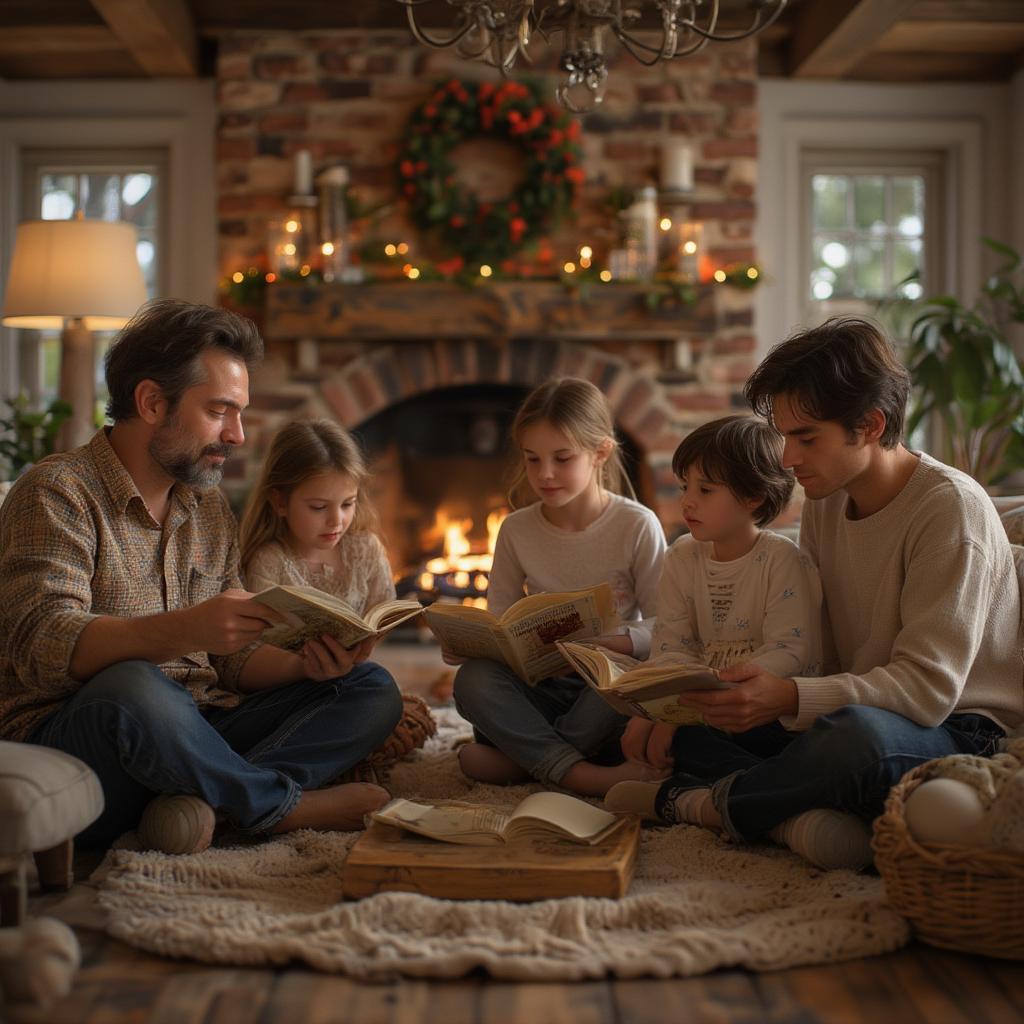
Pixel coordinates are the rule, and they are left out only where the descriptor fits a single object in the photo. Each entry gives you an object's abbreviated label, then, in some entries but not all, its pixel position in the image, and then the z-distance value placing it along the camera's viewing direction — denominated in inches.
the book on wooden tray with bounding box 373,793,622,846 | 71.1
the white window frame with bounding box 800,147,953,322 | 186.5
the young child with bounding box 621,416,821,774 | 81.9
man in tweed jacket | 72.7
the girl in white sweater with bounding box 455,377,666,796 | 90.7
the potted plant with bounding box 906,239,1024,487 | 158.4
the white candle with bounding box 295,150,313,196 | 169.6
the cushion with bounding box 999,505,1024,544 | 89.2
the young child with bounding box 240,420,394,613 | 94.5
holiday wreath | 169.6
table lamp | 142.3
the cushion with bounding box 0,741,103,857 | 62.1
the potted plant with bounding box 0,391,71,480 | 151.8
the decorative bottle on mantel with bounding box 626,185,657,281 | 168.4
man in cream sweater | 70.7
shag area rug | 60.0
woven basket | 59.7
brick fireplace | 172.4
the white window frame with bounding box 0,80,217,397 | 181.0
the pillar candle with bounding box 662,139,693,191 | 169.2
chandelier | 96.3
